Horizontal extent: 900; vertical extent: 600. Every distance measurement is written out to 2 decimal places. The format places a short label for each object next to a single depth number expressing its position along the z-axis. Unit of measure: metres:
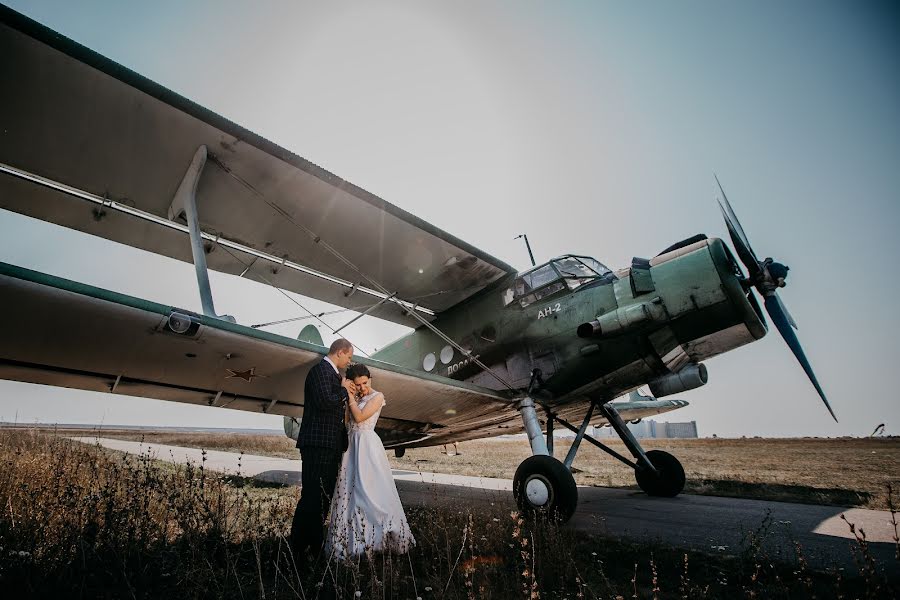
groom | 3.15
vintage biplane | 3.63
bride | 3.19
